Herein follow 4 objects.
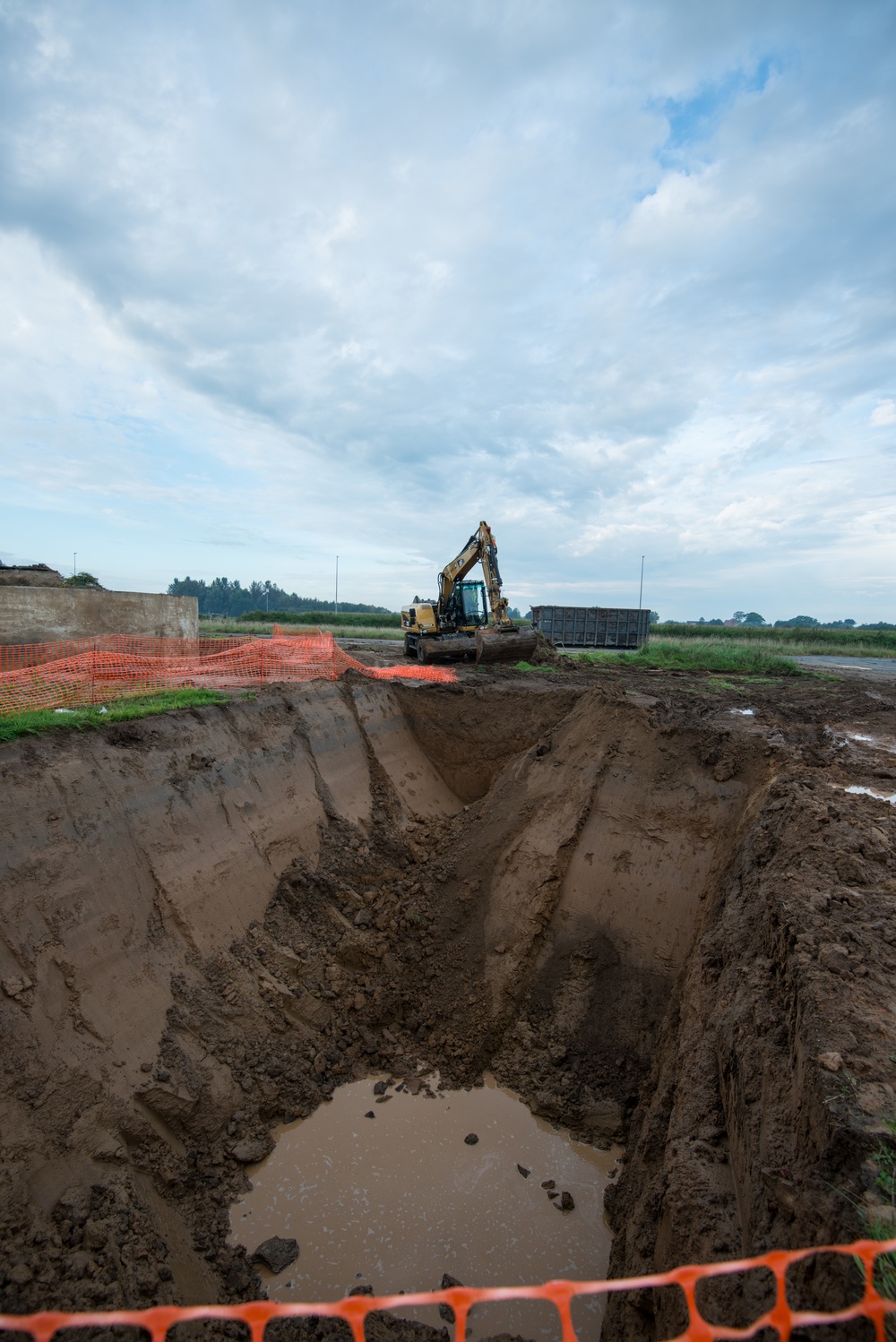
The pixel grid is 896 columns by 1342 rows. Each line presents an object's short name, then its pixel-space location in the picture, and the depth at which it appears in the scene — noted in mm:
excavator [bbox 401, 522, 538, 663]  17438
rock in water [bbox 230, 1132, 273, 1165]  5422
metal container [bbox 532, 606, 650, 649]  33281
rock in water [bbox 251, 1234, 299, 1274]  4656
